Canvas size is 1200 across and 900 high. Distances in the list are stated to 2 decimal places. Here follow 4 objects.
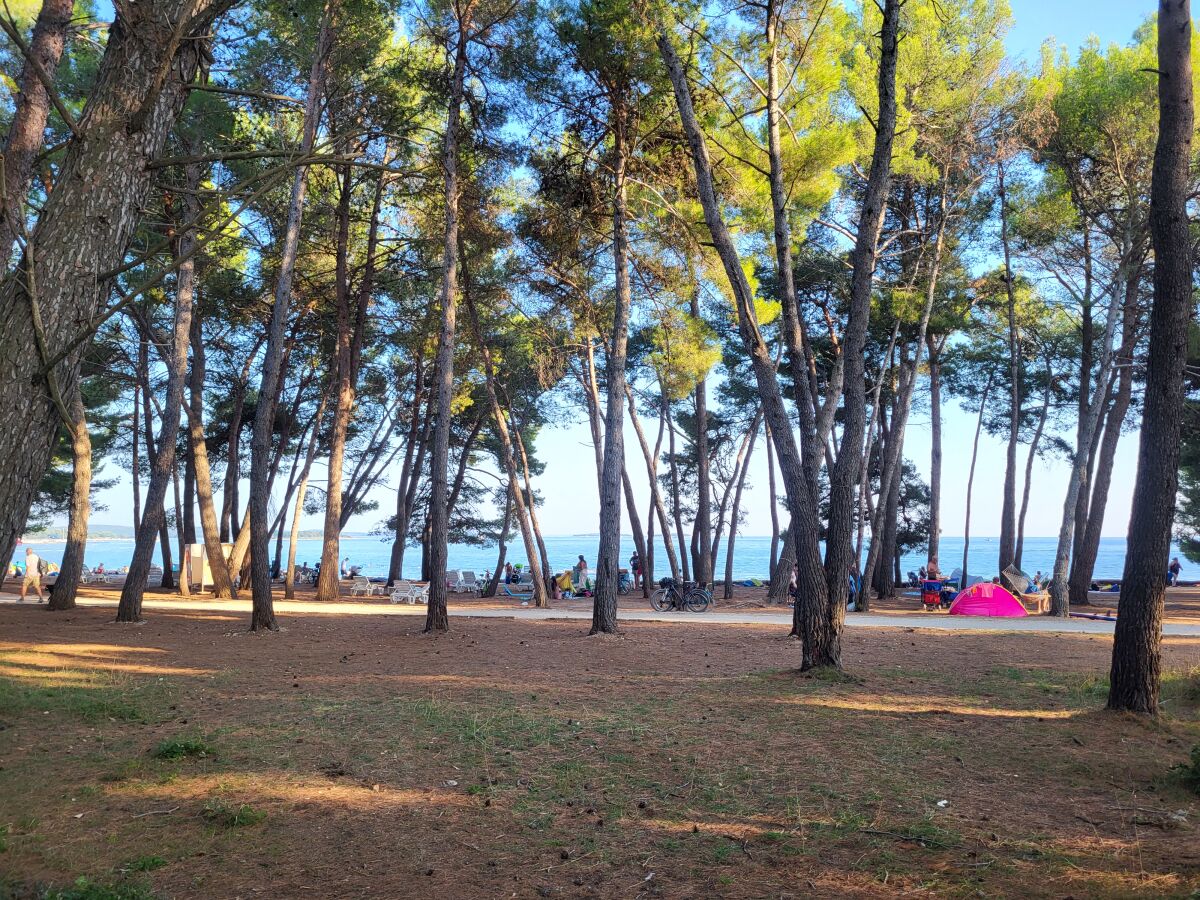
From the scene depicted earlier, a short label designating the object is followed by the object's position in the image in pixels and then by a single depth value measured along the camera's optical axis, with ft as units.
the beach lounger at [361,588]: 67.98
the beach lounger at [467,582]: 82.74
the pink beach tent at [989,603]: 47.24
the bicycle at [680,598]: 49.90
